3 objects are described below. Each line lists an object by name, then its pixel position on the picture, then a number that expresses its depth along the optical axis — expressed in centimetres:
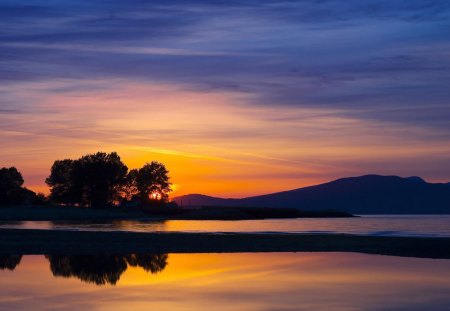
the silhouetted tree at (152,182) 17762
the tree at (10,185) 17128
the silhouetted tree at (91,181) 16812
